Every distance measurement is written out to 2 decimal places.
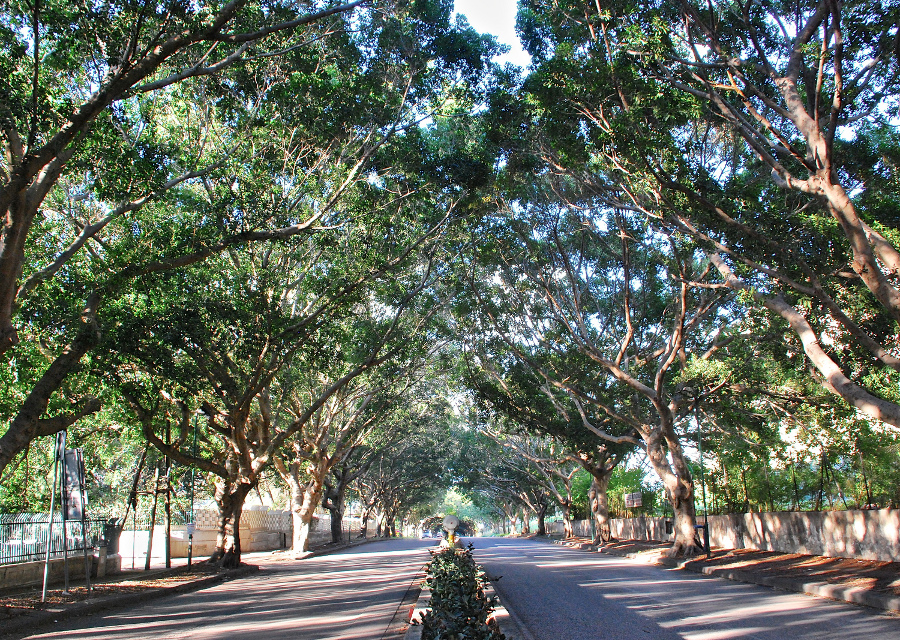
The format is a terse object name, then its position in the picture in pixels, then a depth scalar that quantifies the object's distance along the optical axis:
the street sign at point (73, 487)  12.12
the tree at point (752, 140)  9.14
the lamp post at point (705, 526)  17.67
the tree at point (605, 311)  17.16
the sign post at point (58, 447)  12.11
